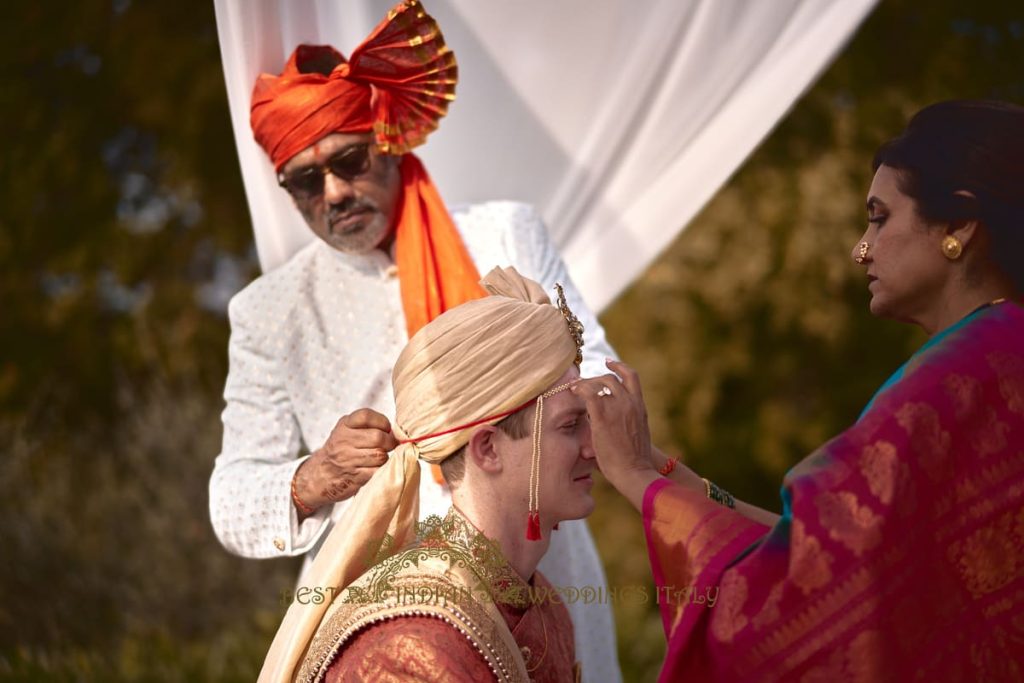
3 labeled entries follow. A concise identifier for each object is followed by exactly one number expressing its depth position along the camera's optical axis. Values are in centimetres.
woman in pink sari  223
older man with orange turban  325
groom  258
